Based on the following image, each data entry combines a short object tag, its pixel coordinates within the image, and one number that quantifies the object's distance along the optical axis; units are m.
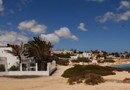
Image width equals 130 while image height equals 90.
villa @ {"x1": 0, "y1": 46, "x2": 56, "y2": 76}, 15.70
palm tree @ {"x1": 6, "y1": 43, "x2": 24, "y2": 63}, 17.40
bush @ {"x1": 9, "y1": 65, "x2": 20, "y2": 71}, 16.36
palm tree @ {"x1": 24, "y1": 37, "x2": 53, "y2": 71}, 17.50
